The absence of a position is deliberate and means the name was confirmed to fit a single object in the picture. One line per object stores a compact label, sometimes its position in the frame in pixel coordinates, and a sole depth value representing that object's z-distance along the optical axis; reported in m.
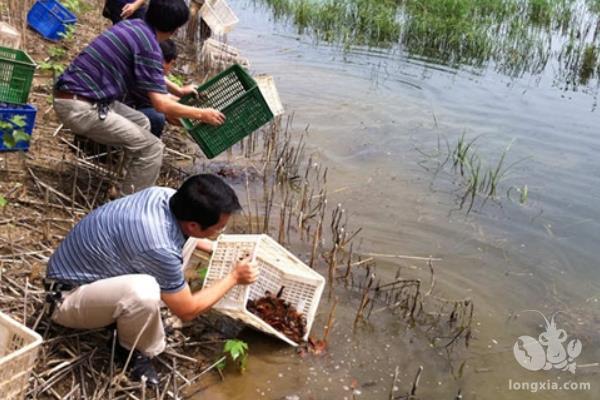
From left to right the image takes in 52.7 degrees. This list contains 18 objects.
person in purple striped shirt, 3.97
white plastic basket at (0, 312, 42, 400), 2.17
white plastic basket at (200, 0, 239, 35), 9.61
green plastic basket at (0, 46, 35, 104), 4.29
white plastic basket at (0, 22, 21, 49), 5.30
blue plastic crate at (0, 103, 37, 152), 4.16
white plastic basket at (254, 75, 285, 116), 5.29
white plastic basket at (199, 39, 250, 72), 8.30
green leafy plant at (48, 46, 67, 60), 6.68
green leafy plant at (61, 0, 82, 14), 8.07
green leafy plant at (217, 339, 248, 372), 3.19
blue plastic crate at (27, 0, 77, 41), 7.21
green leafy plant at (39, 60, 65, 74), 5.43
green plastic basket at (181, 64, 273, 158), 4.41
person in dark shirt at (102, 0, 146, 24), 5.59
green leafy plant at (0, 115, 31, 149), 3.70
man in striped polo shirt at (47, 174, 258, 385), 2.71
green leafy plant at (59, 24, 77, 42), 7.22
